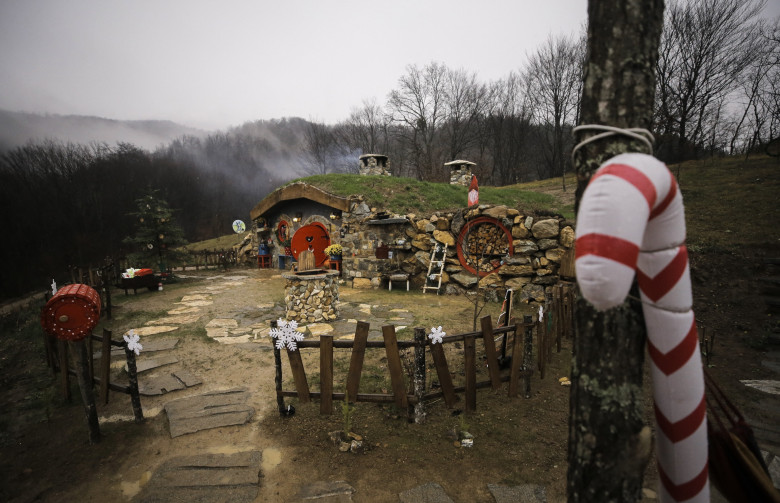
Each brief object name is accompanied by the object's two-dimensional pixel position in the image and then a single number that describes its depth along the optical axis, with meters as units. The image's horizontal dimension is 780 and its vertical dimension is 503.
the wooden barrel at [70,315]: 3.27
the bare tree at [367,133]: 35.28
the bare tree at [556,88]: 25.02
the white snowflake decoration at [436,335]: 3.70
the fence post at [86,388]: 3.45
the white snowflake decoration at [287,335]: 3.80
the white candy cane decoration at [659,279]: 1.01
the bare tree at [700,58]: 18.12
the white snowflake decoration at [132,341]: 3.68
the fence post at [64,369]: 4.31
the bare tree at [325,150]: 38.03
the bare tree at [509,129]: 29.92
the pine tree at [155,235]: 13.02
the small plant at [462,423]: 3.57
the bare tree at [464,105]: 30.00
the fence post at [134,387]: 3.79
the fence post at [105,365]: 4.03
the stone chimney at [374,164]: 15.63
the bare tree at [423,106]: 29.67
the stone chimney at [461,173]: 15.88
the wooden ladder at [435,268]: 10.17
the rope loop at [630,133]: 1.32
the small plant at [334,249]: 11.26
